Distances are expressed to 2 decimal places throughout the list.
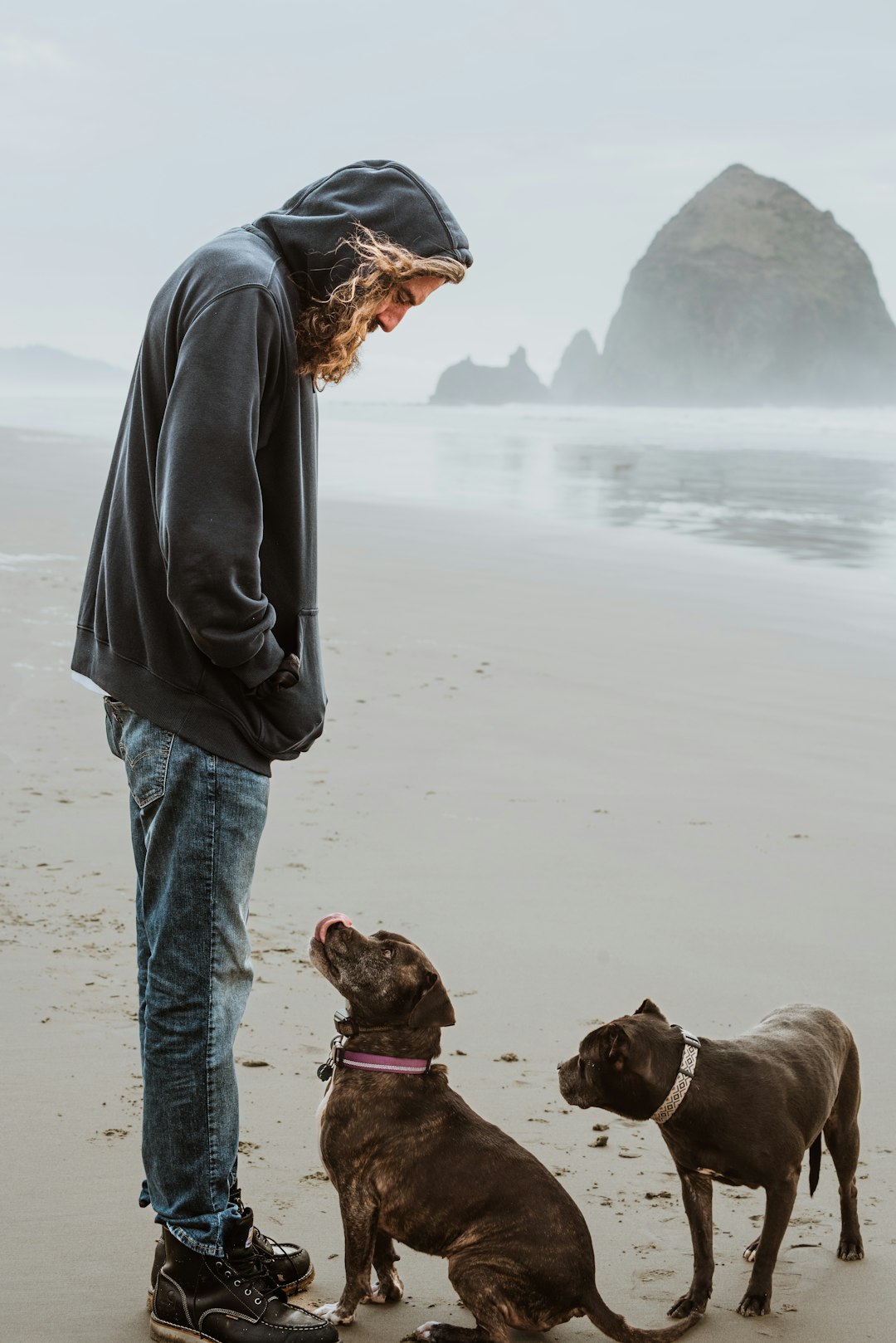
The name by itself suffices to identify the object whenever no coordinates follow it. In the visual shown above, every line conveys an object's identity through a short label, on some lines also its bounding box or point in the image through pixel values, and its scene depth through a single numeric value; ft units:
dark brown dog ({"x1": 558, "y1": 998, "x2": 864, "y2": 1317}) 9.65
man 8.46
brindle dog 9.04
